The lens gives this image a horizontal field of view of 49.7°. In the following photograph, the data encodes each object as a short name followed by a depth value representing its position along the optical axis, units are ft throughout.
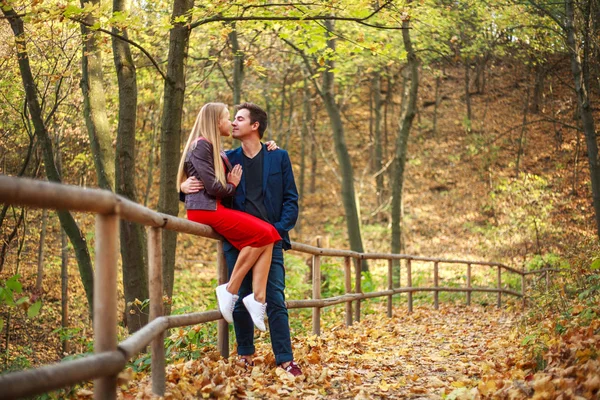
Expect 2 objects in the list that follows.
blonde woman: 15.96
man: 16.62
